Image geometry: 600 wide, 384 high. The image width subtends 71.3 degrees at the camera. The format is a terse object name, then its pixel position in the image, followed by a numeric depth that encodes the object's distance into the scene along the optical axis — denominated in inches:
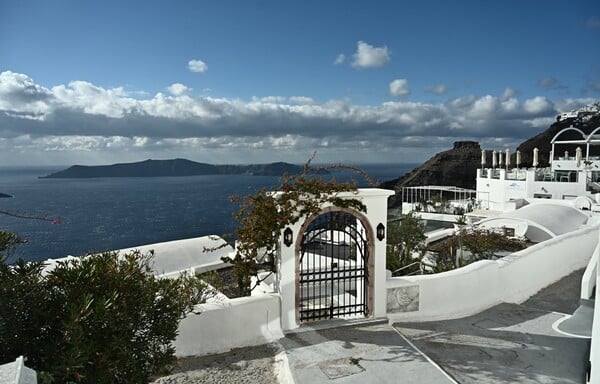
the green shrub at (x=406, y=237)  443.9
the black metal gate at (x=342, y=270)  298.9
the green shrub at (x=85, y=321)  128.3
